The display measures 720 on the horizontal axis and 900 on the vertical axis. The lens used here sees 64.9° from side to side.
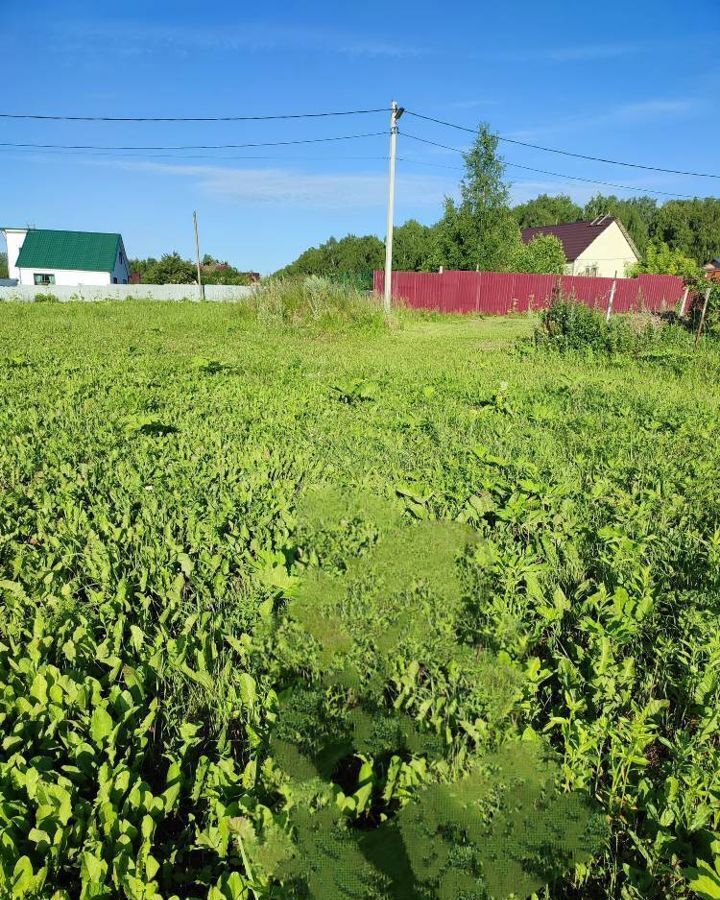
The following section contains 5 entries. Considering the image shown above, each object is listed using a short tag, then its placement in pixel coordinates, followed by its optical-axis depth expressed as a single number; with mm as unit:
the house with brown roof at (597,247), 42094
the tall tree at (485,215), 27062
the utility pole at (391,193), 16781
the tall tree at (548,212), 76938
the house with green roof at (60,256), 42594
